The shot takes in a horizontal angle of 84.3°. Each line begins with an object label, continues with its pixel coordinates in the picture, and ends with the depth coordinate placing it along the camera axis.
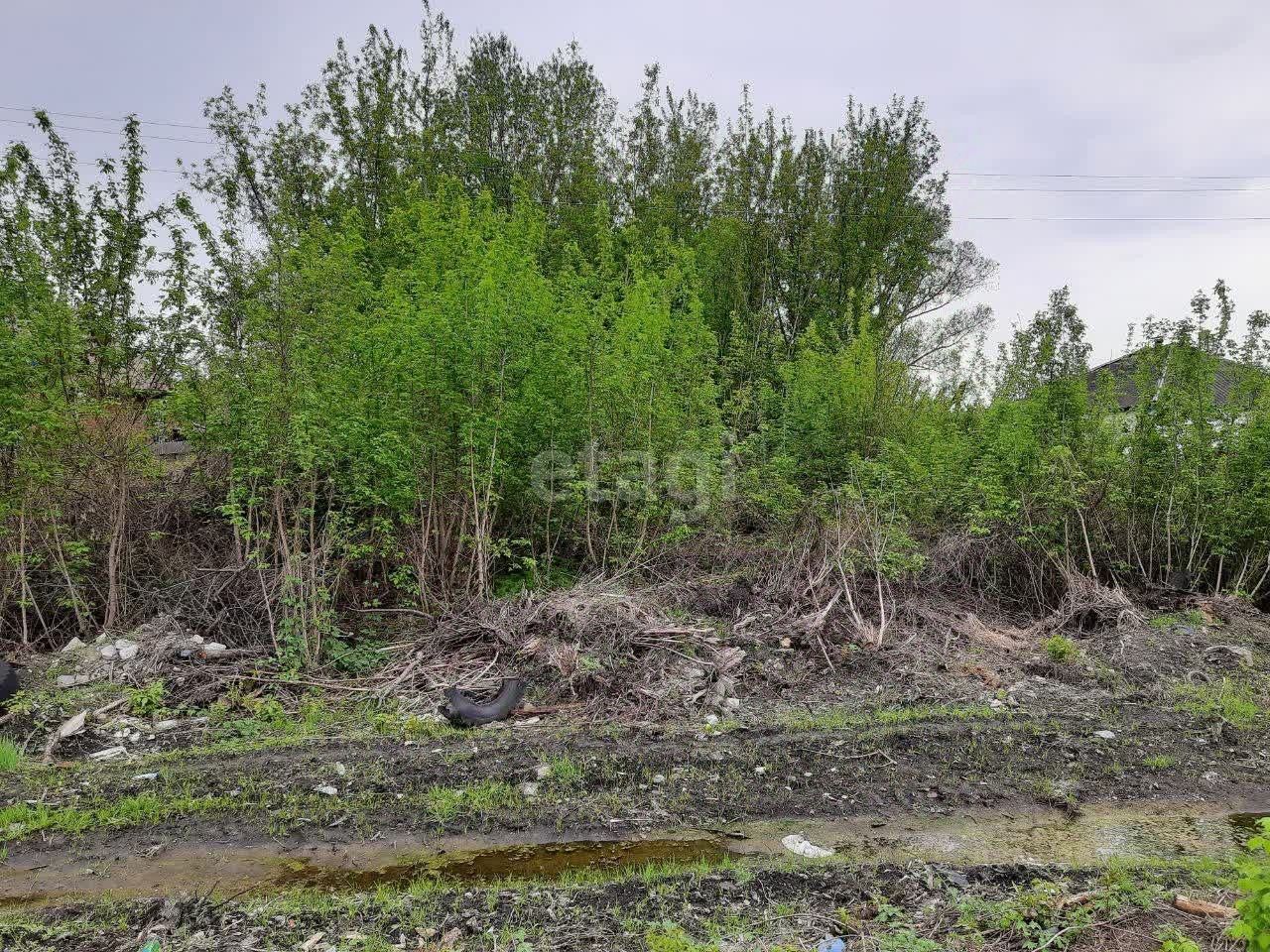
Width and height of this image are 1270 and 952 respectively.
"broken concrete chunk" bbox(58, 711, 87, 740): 4.97
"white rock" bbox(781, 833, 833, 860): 3.65
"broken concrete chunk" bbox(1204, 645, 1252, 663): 6.54
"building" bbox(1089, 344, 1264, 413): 8.51
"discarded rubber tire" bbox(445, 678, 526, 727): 5.36
